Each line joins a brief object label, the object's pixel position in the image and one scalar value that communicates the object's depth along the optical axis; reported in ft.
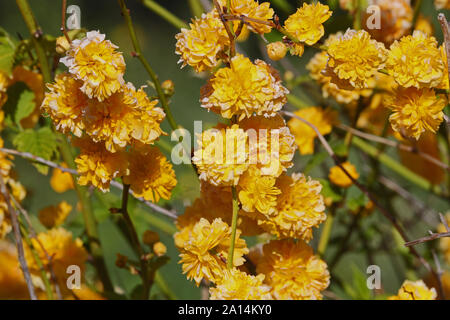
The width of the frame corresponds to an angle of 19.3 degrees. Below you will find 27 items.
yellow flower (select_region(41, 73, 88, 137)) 2.62
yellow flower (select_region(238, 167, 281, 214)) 2.58
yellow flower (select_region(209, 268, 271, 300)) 2.53
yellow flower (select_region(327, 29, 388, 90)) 2.63
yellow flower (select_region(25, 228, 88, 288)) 3.10
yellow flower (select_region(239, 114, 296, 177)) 2.59
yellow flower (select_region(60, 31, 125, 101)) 2.55
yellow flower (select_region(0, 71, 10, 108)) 3.02
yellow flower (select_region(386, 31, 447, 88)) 2.63
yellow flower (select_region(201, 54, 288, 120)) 2.55
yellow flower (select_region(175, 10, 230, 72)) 2.59
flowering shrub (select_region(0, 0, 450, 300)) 2.58
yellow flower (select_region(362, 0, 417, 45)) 3.26
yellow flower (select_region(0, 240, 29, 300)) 3.28
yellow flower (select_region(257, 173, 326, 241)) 2.70
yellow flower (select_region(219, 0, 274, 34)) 2.63
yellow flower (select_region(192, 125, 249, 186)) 2.54
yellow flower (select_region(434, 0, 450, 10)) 3.14
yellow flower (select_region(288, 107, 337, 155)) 3.30
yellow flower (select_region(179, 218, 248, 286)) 2.61
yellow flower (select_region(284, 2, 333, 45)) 2.64
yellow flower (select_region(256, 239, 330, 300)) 2.75
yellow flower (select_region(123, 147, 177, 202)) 2.74
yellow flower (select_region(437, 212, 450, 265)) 3.63
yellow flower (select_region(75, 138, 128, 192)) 2.66
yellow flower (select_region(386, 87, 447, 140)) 2.68
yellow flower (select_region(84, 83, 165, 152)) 2.60
